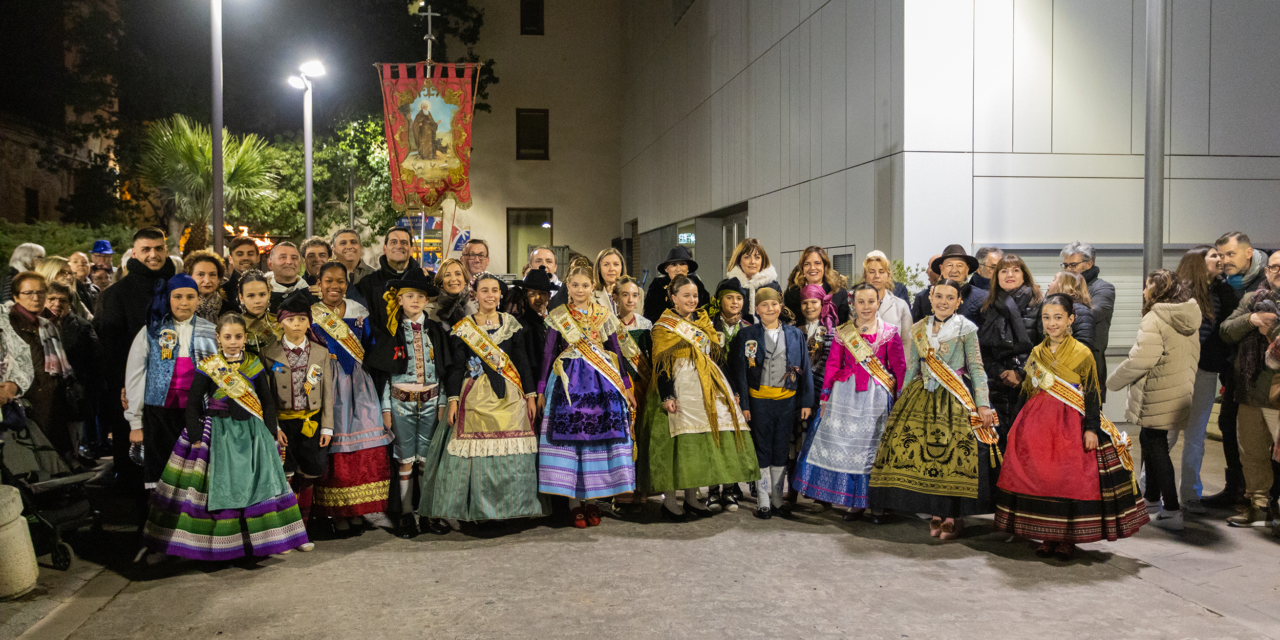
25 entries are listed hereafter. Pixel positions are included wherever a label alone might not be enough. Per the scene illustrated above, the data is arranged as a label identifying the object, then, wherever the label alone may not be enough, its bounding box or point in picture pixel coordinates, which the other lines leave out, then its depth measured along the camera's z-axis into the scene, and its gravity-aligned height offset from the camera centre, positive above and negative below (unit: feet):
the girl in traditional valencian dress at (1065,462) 17.92 -3.17
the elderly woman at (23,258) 25.66 +1.39
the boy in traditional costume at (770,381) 21.85 -1.86
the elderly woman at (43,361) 20.12 -1.28
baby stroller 17.78 -3.59
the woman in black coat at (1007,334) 21.21 -0.69
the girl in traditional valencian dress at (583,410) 20.70 -2.42
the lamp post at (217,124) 33.96 +6.99
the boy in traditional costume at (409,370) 20.51 -1.48
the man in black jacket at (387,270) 21.04 +0.88
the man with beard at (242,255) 24.13 +1.37
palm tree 60.44 +9.34
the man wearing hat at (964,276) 22.48 +0.74
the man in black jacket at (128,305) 20.89 +0.02
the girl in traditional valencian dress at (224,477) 17.61 -3.40
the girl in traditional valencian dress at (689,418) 21.24 -2.69
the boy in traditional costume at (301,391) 19.11 -1.83
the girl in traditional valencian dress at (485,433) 20.21 -2.90
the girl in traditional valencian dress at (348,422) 20.13 -2.62
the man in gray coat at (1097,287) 23.34 +0.47
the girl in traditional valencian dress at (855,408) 21.12 -2.45
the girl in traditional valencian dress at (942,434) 19.62 -2.85
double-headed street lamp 54.70 +13.97
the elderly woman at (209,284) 20.25 +0.50
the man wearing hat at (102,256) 31.73 +1.77
